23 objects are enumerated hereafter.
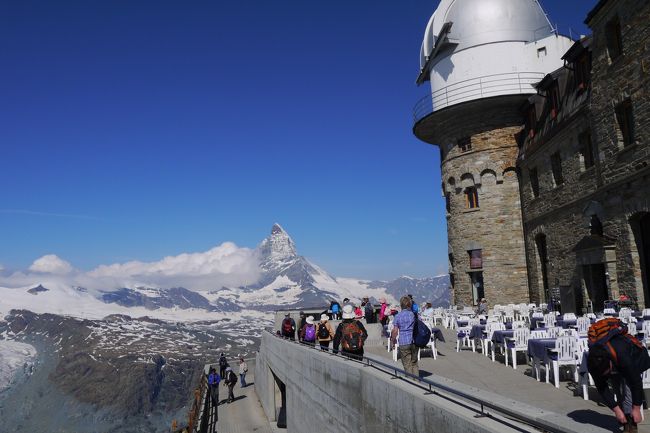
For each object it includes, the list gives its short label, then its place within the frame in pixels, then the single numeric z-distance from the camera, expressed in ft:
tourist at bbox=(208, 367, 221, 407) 79.71
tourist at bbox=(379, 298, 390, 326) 64.83
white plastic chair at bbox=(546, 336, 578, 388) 30.37
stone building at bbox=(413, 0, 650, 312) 57.47
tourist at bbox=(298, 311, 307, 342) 68.36
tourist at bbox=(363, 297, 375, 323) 73.10
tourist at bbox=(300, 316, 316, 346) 49.32
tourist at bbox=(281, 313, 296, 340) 60.75
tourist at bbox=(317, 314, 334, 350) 44.34
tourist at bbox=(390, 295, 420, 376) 29.58
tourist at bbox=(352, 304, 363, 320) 70.95
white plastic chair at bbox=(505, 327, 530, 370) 38.09
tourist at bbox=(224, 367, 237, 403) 92.32
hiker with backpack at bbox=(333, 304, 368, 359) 35.19
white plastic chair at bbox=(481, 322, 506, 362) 44.48
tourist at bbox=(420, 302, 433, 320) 60.75
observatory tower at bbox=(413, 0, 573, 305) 91.15
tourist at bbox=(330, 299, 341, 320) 77.17
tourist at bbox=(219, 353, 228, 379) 104.83
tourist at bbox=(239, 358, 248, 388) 106.73
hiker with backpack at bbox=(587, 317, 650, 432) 17.40
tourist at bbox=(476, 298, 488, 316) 78.54
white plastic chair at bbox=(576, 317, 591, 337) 40.45
